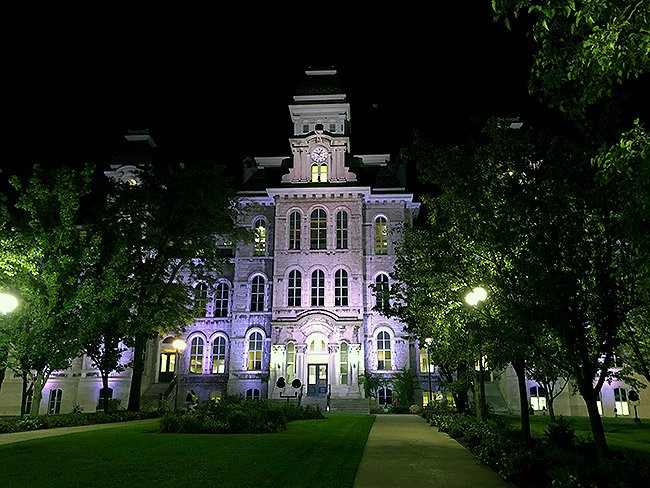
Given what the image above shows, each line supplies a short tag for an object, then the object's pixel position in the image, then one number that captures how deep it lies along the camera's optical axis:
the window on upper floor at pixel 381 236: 41.56
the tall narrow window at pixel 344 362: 37.22
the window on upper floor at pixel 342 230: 40.64
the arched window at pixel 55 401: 38.00
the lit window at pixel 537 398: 36.53
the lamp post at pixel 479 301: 13.48
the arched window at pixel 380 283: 39.04
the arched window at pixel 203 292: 40.92
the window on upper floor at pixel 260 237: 42.30
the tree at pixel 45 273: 19.25
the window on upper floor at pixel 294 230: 41.03
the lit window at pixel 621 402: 34.73
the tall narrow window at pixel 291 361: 37.47
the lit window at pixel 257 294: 40.90
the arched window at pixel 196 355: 40.59
